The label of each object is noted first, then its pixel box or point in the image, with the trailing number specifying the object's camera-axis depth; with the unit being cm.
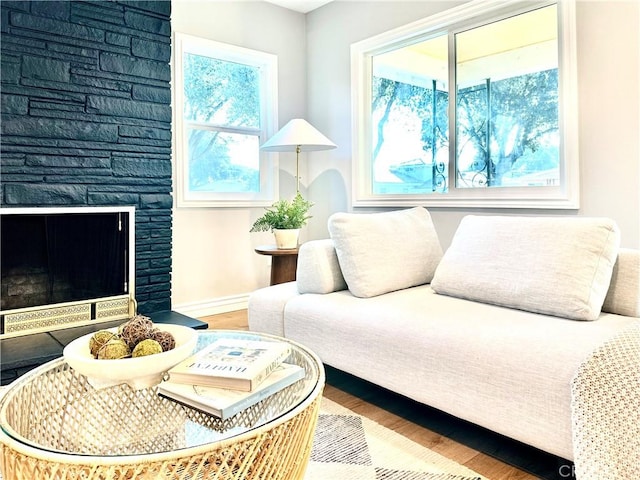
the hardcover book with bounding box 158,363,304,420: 93
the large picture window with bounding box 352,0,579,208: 260
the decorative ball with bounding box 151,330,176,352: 107
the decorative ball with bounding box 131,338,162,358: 101
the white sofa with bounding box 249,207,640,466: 136
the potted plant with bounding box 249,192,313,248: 308
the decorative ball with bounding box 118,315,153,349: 106
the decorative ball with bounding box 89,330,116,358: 105
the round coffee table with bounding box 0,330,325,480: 75
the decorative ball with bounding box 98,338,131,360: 100
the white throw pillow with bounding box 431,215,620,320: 164
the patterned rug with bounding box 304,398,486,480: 140
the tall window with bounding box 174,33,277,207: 332
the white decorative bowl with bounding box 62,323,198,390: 96
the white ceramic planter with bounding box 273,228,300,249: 307
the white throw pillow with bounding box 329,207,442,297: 210
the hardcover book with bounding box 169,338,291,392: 99
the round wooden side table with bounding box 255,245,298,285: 302
